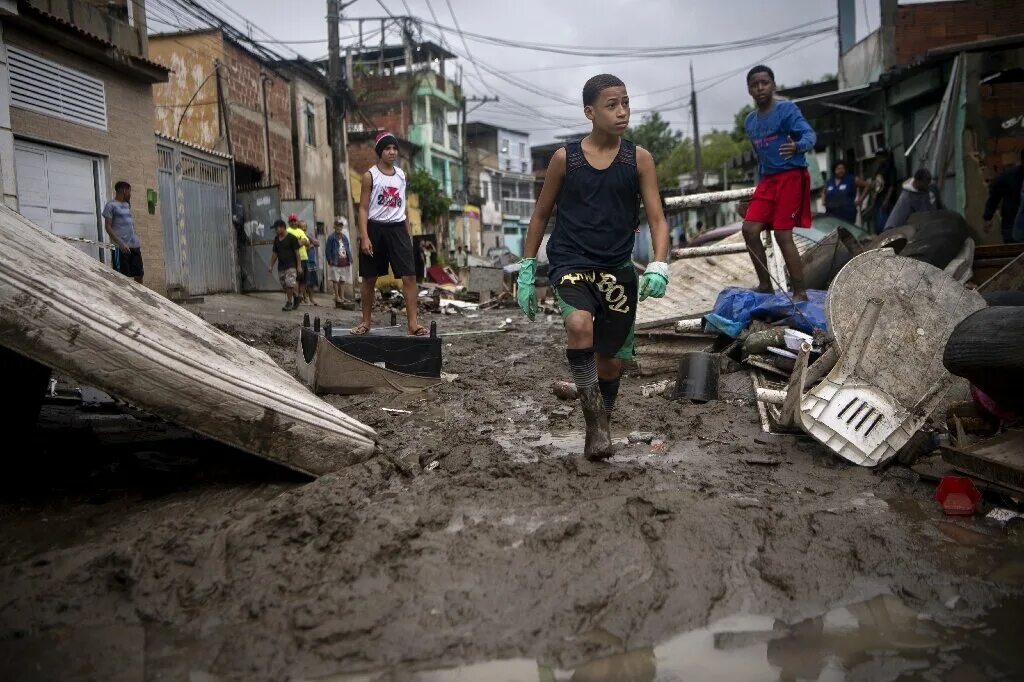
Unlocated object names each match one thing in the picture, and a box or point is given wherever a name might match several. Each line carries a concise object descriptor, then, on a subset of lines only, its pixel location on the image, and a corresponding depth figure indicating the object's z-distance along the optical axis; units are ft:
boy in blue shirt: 18.29
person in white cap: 50.11
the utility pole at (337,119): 57.11
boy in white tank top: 19.56
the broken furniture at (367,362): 15.38
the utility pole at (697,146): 109.50
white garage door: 32.04
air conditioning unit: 46.34
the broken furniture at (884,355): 11.30
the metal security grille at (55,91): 31.63
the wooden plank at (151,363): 8.13
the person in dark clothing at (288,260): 43.93
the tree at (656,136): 203.62
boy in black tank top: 11.13
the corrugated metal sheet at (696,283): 21.24
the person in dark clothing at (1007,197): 27.20
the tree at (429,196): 106.11
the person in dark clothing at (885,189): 38.59
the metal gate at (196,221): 46.03
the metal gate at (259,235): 55.21
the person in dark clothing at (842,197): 40.32
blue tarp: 17.71
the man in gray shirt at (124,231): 29.91
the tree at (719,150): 168.76
